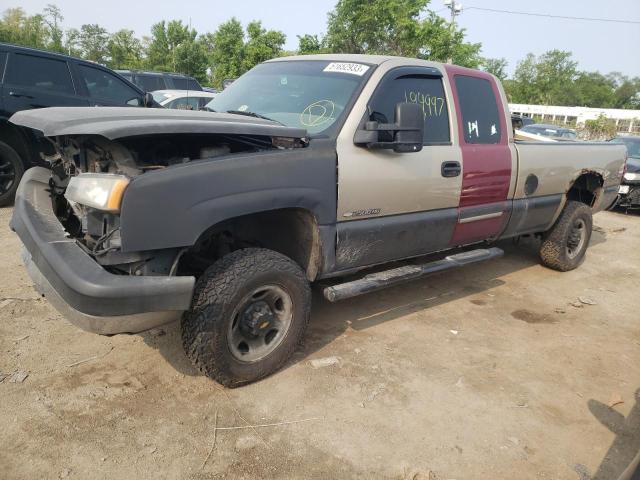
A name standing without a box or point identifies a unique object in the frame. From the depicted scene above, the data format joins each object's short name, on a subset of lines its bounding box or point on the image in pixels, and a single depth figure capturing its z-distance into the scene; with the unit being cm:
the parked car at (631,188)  975
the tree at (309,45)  2945
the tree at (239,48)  2928
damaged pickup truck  239
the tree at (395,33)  2678
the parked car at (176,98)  961
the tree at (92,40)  5422
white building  5128
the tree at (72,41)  4974
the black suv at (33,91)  611
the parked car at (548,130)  1576
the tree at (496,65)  7950
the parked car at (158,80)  1343
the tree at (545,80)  6750
